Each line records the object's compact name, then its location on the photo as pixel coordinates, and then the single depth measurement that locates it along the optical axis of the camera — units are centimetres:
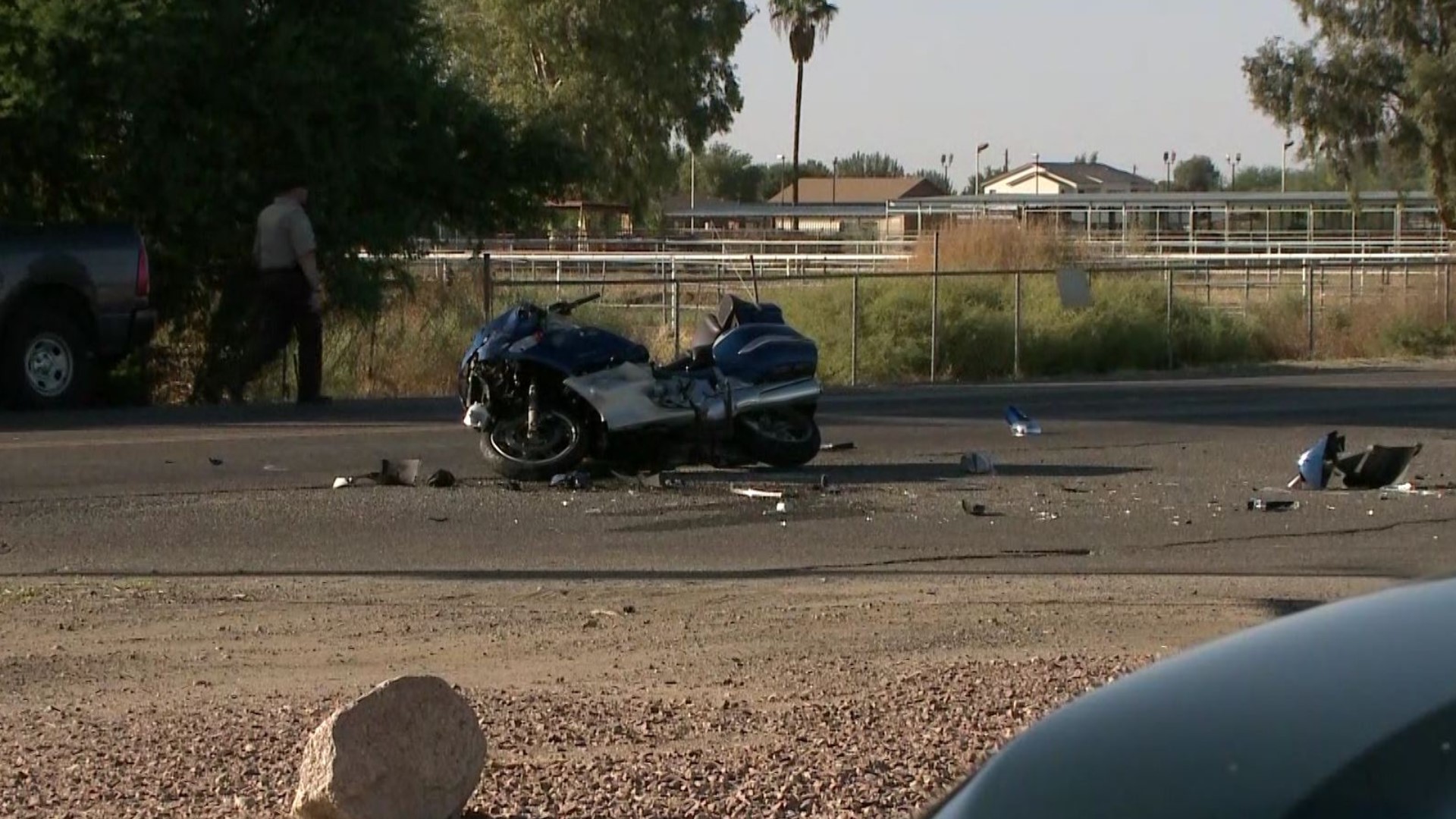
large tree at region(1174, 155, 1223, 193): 15538
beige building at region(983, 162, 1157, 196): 12262
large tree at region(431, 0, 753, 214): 6328
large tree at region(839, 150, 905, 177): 16788
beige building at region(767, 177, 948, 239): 12606
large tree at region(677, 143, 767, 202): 13600
